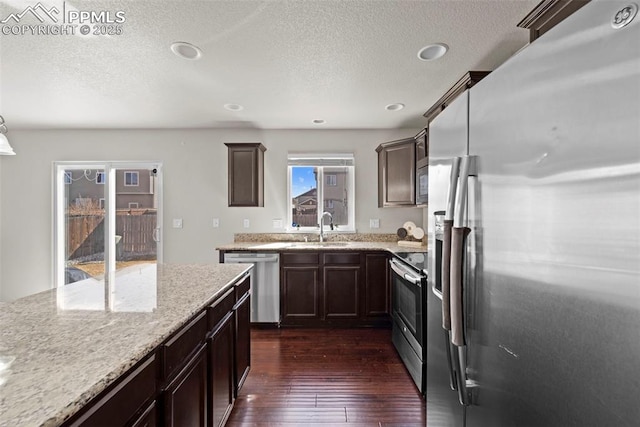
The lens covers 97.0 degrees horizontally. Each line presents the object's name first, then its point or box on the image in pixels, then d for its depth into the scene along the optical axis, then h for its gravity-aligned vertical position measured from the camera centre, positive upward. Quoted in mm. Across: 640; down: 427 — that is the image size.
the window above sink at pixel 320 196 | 4012 +267
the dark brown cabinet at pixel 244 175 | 3619 +511
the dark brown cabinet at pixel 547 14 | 1112 +827
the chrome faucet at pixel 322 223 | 3815 -115
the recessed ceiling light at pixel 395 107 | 3092 +1199
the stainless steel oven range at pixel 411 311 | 2031 -786
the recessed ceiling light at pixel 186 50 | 1971 +1185
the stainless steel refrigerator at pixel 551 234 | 507 -48
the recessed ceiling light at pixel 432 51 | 2006 +1193
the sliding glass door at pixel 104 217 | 3988 -28
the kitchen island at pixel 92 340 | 626 -393
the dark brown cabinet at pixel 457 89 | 2027 +1004
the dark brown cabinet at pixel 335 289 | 3209 -845
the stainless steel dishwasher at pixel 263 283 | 3230 -782
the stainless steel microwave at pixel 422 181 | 2951 +359
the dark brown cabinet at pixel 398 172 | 3340 +523
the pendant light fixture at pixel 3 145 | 2063 +516
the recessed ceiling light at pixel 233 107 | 3084 +1197
